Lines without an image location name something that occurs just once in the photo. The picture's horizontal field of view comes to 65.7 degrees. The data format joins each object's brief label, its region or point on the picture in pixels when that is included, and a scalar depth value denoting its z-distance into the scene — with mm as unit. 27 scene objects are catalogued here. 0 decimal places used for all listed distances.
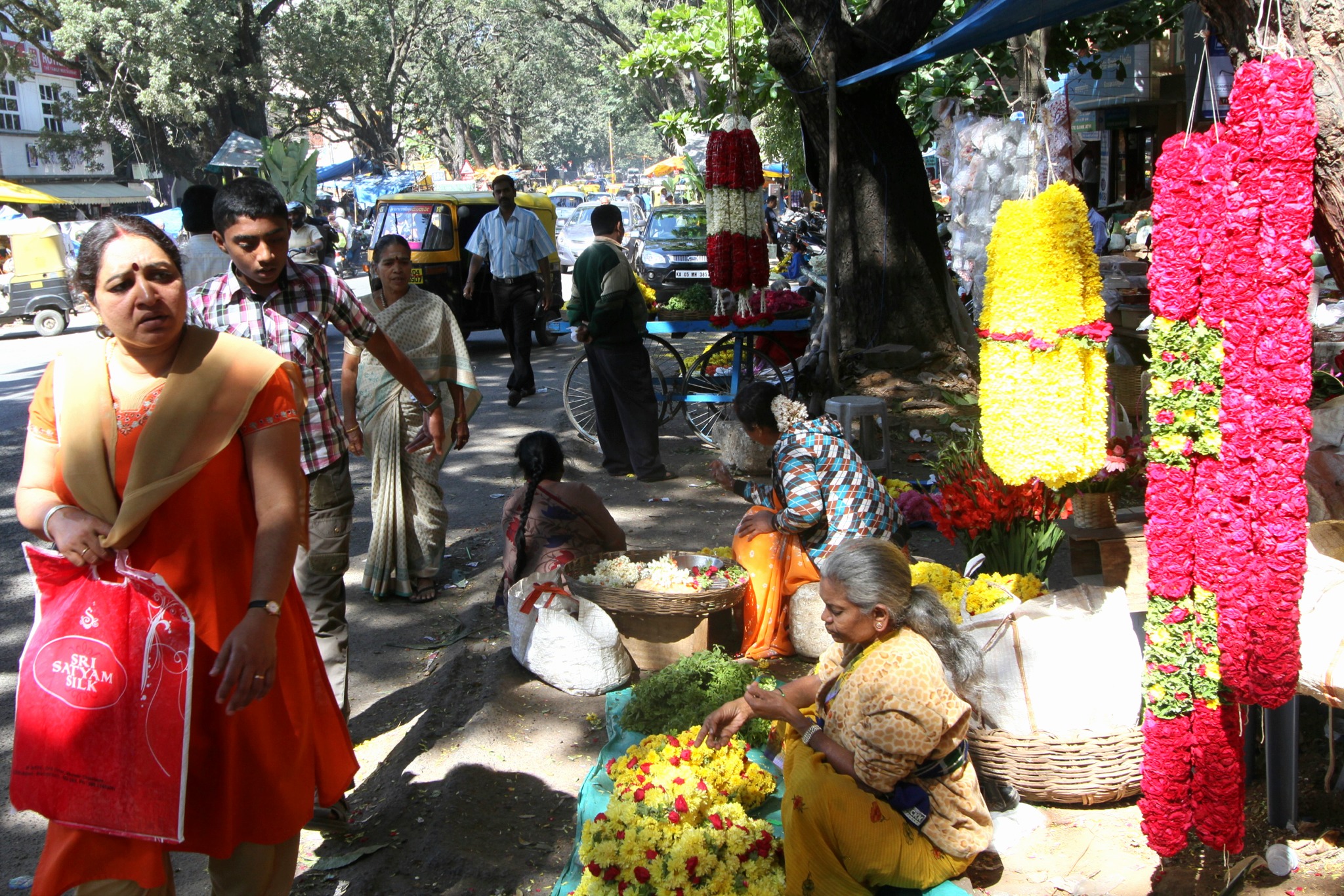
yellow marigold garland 3701
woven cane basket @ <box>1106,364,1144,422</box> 6695
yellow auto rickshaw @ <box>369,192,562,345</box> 13883
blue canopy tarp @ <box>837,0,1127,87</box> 5473
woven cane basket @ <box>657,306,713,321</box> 8656
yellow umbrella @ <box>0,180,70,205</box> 20875
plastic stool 7180
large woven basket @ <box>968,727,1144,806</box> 3371
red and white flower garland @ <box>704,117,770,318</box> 7816
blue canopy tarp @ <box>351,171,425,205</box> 35250
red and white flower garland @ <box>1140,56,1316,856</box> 2424
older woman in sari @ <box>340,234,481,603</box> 5164
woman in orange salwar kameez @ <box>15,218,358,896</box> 2207
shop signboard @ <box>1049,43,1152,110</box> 19672
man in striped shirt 10555
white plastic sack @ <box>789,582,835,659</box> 4492
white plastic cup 2955
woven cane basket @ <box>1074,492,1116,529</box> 4258
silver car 24208
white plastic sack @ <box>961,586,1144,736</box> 3412
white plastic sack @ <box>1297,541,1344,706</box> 2891
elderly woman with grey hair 2684
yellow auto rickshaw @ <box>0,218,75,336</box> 16156
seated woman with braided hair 4840
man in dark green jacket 7473
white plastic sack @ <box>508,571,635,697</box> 4344
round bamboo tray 4375
